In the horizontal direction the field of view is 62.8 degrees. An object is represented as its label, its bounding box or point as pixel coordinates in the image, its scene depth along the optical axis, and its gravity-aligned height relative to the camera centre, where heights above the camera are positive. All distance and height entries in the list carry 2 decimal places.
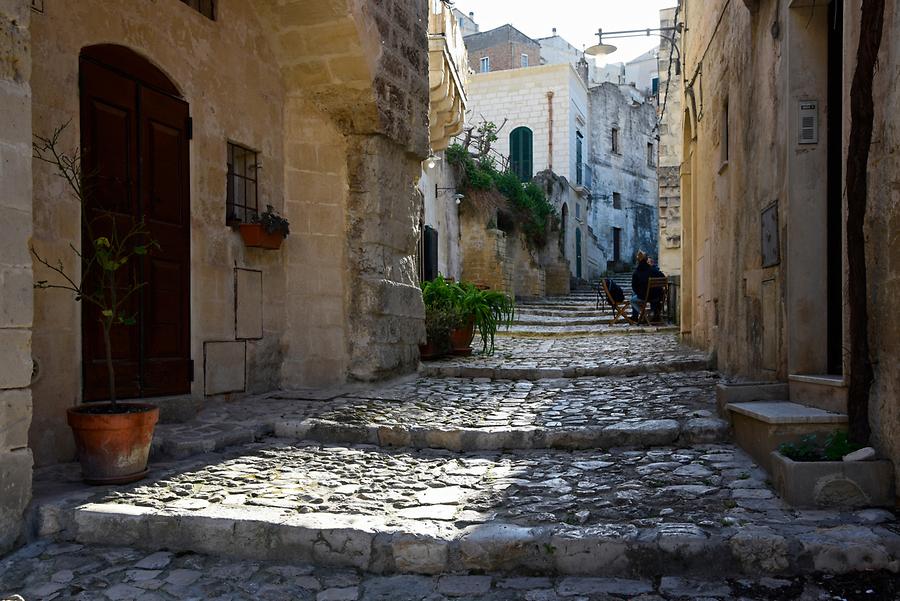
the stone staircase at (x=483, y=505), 2.81 -0.93
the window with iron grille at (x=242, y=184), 6.21 +1.04
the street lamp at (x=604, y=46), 19.34 +7.27
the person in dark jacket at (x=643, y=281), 14.34 +0.41
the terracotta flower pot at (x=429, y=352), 8.41 -0.56
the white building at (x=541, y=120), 30.02 +7.59
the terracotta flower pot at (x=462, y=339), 8.91 -0.44
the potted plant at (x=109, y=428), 3.71 -0.62
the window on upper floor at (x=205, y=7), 5.75 +2.36
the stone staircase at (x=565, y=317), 14.08 -0.35
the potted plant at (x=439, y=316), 8.59 -0.15
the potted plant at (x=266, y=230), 6.11 +0.63
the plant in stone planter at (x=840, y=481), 3.22 -0.80
